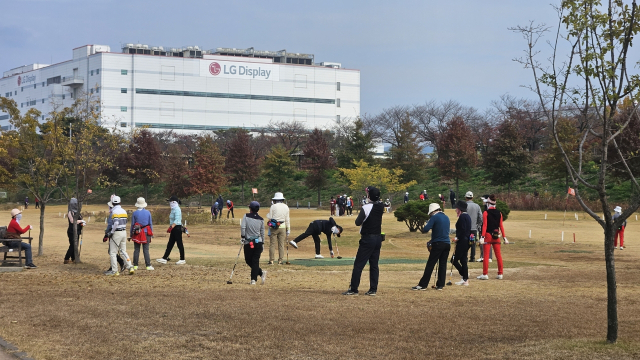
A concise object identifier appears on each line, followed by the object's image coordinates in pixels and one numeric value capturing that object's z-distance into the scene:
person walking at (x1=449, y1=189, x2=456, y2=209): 54.96
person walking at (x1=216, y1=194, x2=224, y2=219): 44.07
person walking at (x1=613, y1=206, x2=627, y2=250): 24.81
